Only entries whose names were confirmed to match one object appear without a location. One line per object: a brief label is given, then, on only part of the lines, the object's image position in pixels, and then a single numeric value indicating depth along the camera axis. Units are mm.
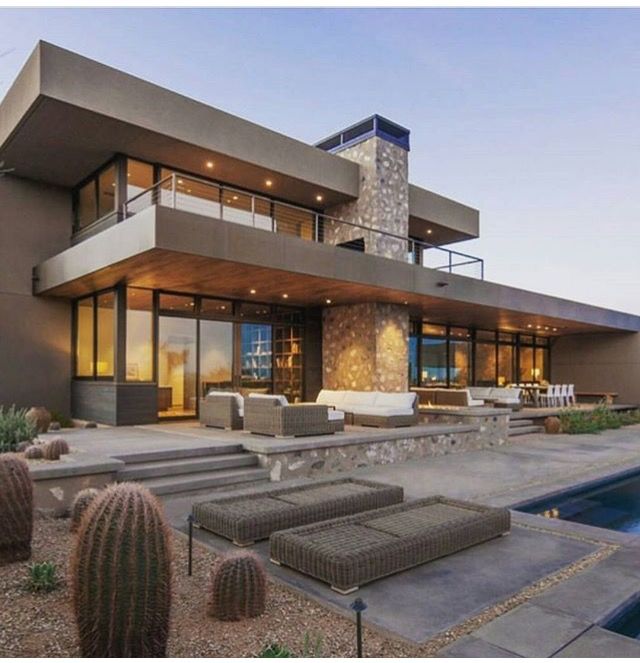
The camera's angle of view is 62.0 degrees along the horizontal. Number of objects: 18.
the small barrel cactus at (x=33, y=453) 6504
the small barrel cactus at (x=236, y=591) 3398
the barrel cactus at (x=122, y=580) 2588
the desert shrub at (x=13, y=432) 7230
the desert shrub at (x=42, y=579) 3801
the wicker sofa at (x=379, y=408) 11234
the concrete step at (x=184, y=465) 6980
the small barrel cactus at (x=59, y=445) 6620
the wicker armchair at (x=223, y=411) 10547
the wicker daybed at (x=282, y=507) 5008
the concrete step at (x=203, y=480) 6879
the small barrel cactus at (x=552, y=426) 14797
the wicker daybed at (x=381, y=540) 3959
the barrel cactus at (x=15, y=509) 4223
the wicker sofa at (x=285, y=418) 9273
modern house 10016
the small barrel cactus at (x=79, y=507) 4984
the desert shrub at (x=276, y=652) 2902
